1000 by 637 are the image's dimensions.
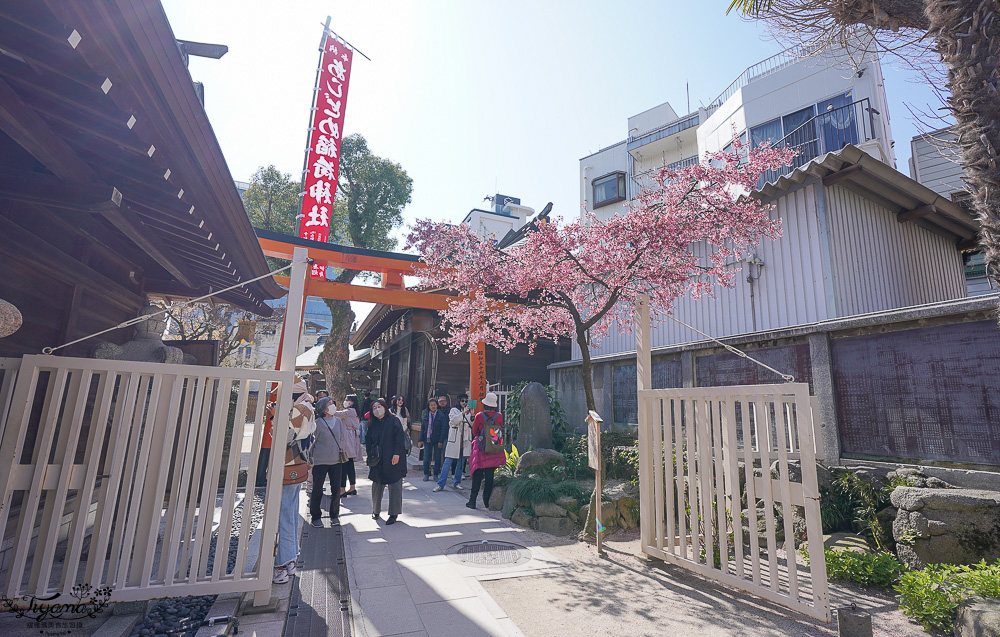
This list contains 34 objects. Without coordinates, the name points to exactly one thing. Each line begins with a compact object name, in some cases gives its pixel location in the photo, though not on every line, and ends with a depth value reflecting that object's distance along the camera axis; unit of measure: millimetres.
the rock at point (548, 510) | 6965
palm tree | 3254
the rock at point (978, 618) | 3143
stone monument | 10375
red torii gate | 11414
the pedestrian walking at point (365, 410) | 13092
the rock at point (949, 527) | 4367
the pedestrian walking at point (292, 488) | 4723
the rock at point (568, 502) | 7074
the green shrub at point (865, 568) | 4559
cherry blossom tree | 6875
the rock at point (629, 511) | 6758
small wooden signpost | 5762
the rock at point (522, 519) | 7066
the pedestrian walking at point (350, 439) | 8516
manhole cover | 5426
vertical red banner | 12703
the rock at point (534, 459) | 8633
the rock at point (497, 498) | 8109
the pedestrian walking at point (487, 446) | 7715
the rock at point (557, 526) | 6797
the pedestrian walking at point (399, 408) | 13011
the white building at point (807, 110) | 12227
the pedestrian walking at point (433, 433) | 10820
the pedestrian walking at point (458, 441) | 9492
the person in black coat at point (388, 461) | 7000
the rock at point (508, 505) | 7473
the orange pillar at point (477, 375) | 12984
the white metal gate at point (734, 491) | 3865
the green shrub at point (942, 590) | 3632
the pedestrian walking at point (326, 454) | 6590
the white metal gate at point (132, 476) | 3398
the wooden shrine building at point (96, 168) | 2277
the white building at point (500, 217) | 28781
